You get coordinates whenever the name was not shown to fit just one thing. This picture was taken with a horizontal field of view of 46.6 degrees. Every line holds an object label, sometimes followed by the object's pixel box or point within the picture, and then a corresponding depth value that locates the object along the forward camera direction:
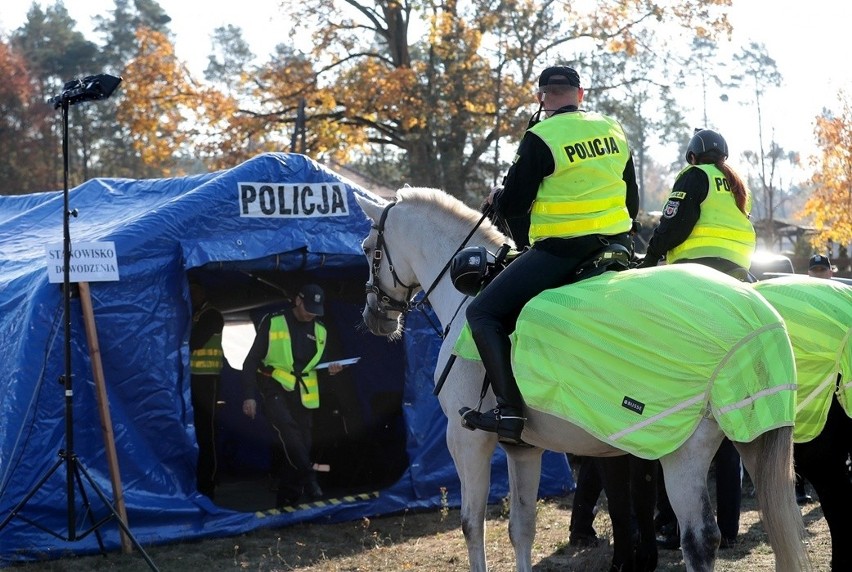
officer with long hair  5.99
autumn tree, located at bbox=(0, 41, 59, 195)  35.53
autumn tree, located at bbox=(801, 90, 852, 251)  24.45
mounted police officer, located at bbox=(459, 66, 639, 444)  4.79
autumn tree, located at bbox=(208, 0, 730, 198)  21.73
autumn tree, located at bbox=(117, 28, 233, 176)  21.97
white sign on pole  7.29
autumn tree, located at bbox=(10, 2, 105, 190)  39.81
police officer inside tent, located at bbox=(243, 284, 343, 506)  8.90
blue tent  7.32
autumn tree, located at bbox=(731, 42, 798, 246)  39.20
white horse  4.19
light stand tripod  6.68
